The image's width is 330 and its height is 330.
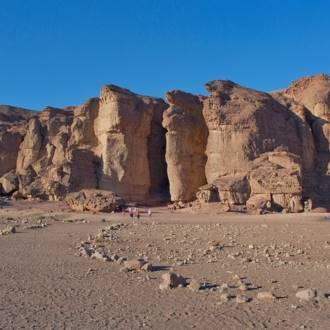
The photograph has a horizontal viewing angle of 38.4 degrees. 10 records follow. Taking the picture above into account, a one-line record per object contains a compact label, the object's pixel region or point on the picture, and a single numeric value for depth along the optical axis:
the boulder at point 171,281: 8.12
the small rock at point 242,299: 7.08
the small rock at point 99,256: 11.09
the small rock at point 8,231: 18.00
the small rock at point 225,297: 7.29
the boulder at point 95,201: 29.56
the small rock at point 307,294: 7.22
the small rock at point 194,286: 7.93
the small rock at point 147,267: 9.66
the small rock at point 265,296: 7.29
